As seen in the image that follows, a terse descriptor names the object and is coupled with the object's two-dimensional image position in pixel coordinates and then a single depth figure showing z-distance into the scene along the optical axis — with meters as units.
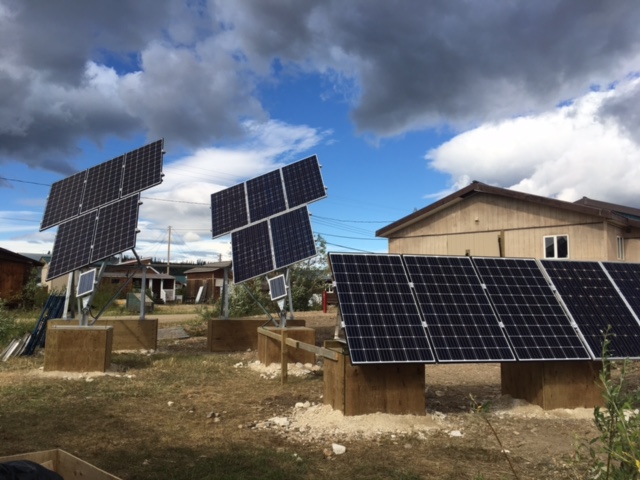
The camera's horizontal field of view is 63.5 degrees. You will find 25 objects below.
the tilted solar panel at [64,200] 15.52
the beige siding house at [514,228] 19.02
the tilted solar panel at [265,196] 17.27
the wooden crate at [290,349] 13.57
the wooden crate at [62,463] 4.11
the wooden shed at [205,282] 58.95
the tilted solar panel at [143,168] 15.02
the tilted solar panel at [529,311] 8.27
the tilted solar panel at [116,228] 13.55
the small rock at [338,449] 6.66
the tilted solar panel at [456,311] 7.93
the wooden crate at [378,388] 7.84
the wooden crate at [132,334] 16.23
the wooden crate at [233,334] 16.95
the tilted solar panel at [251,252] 15.74
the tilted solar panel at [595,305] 8.64
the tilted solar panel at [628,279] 9.62
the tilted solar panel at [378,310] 7.67
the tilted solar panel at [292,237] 15.39
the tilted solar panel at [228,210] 17.59
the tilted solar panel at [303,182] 16.72
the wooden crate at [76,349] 12.17
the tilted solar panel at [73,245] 13.88
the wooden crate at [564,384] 8.53
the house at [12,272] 36.12
